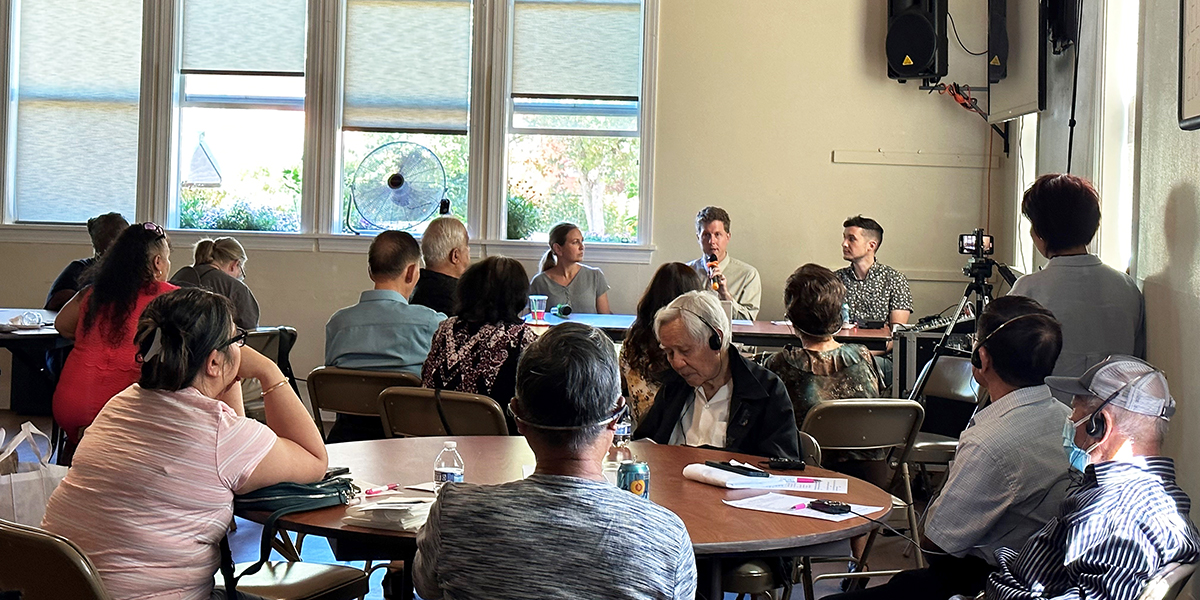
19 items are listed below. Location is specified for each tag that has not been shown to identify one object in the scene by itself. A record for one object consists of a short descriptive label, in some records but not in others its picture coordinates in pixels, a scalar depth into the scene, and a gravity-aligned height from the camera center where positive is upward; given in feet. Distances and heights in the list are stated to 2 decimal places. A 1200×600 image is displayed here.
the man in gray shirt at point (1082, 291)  11.69 +0.25
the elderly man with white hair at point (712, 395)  10.16 -0.84
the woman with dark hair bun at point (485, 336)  12.98 -0.44
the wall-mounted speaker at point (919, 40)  22.12 +5.36
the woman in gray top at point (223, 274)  18.74 +0.27
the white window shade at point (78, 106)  25.57 +4.11
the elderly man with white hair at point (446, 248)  17.83 +0.78
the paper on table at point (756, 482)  8.67 -1.37
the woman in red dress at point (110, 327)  14.15 -0.49
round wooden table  7.27 -1.44
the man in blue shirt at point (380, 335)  14.30 -0.50
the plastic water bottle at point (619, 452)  8.80 -1.28
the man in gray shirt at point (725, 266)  22.53 +0.80
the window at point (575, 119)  24.70 +4.02
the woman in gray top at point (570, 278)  22.84 +0.47
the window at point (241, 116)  25.27 +3.98
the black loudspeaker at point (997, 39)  20.06 +4.88
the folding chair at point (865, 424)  12.14 -1.27
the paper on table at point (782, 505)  7.90 -1.44
